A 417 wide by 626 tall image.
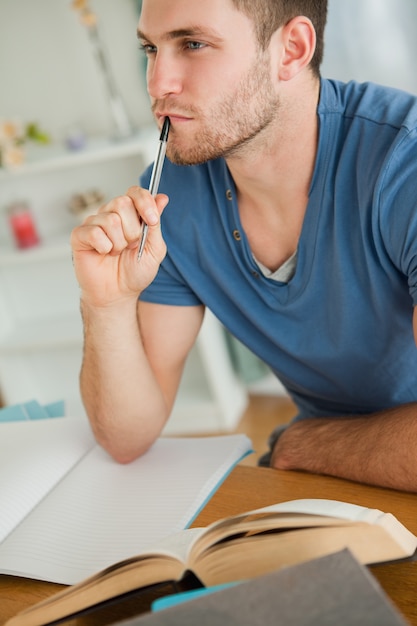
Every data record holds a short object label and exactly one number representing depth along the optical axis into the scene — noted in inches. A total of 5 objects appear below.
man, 49.1
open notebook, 41.6
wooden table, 34.0
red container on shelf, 118.0
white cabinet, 115.3
